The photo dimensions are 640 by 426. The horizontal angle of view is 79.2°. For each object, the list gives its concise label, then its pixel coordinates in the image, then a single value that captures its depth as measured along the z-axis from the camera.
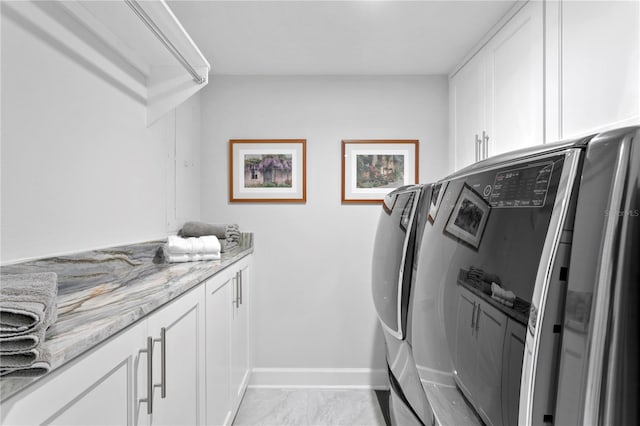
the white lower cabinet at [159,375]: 0.65
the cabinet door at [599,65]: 1.28
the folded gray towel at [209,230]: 2.44
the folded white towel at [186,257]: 1.89
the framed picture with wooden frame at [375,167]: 2.90
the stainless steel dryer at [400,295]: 1.19
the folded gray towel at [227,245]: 2.39
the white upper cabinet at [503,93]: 1.81
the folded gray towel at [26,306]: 0.58
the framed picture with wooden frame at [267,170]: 2.90
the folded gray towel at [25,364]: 0.56
